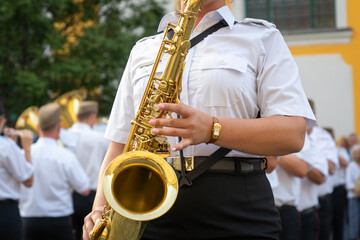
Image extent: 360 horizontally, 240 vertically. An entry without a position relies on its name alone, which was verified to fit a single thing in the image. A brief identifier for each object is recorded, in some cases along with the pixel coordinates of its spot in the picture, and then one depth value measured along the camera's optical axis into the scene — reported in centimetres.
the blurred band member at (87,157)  840
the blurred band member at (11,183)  565
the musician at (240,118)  235
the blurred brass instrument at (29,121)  1077
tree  1485
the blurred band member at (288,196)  583
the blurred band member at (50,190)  672
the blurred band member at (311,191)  648
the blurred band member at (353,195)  1116
